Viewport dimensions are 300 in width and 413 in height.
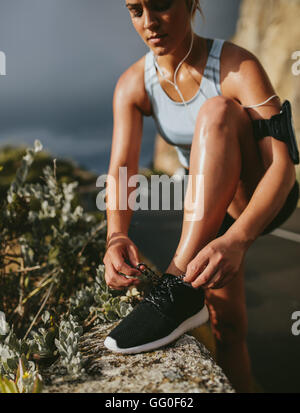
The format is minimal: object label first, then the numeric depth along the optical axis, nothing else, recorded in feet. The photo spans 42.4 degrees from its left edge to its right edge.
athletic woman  3.66
